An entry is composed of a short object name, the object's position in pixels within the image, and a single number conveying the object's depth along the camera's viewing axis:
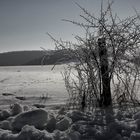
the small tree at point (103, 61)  5.22
